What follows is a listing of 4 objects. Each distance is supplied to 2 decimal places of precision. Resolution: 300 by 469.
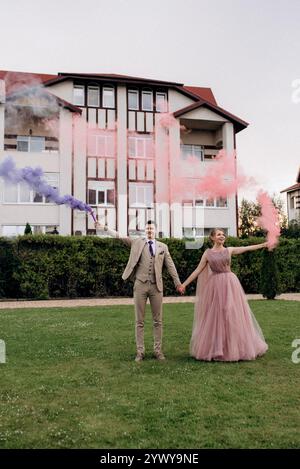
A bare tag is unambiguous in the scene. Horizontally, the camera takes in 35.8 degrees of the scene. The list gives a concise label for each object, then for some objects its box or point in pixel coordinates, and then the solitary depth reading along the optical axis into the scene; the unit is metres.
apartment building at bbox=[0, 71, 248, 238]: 34.12
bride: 8.73
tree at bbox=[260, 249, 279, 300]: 22.20
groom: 8.91
